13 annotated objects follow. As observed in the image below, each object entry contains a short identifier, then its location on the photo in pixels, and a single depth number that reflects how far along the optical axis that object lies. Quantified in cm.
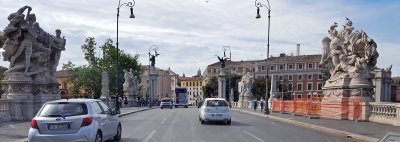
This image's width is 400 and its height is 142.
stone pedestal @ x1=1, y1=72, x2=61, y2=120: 2795
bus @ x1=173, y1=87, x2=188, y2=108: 8338
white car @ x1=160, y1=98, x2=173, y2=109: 7488
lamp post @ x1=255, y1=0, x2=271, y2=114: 4459
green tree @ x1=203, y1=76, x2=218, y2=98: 14429
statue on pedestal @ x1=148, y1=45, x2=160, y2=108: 8977
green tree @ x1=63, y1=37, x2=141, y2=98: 9750
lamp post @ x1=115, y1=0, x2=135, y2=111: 4352
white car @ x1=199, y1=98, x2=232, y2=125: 2916
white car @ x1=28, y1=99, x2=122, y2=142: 1421
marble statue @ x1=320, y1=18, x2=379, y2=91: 3341
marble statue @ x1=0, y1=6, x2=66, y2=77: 2859
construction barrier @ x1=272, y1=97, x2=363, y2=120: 3212
